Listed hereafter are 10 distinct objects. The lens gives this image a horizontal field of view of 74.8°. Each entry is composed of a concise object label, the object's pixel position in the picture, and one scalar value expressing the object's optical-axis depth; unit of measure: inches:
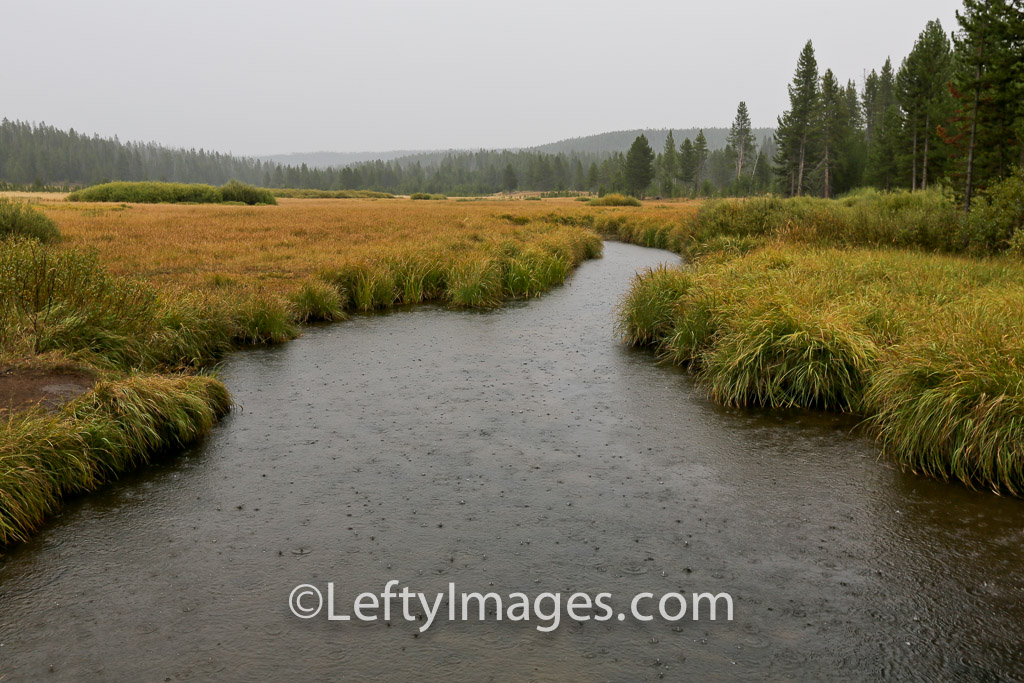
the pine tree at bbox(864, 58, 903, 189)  2340.1
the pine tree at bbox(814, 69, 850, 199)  2881.4
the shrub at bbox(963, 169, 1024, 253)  700.7
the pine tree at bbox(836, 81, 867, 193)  3088.1
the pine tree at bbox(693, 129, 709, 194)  4987.7
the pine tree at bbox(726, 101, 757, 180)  4726.9
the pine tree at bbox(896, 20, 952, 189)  2137.1
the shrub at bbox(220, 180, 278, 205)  2704.2
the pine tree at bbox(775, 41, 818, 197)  2952.8
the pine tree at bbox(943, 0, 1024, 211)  1111.6
